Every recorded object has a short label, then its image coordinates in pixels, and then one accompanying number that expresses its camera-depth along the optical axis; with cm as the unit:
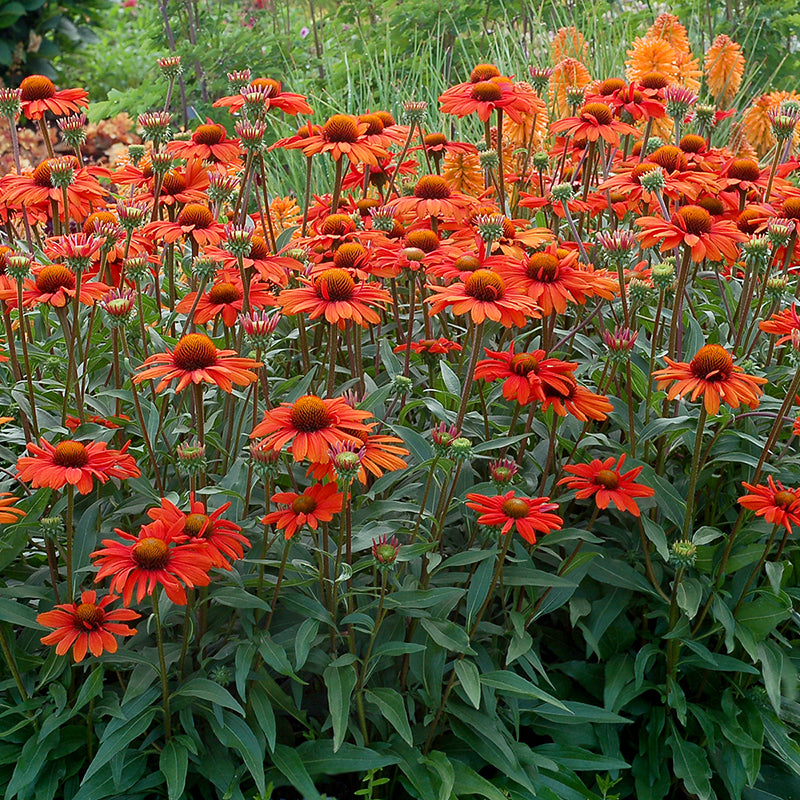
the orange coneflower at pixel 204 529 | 160
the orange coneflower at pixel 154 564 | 153
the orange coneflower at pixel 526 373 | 181
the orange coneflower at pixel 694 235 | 193
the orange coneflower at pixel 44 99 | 249
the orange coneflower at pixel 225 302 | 208
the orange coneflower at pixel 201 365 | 169
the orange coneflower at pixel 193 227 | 220
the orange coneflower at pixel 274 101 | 244
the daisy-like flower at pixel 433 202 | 239
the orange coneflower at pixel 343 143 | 227
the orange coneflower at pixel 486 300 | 177
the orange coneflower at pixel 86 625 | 165
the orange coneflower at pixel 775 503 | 180
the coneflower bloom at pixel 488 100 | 240
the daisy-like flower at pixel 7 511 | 166
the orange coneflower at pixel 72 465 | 162
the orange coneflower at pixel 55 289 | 200
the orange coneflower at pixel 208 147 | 239
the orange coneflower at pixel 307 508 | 167
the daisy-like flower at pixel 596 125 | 248
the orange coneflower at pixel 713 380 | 172
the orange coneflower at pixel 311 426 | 163
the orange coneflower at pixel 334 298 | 185
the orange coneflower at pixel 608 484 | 181
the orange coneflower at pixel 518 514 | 173
